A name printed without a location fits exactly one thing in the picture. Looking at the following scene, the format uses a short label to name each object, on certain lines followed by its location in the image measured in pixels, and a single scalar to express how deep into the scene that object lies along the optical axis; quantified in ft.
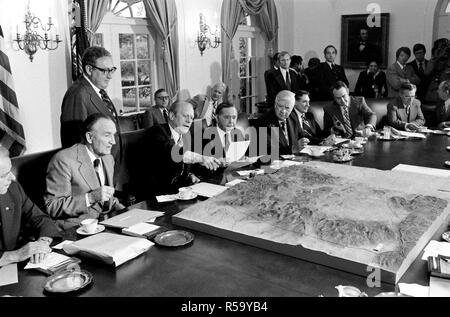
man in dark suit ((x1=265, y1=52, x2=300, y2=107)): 23.62
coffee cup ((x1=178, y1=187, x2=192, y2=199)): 8.30
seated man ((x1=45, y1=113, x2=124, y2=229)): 8.16
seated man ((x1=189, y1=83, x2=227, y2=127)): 20.34
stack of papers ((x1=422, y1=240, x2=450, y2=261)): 5.98
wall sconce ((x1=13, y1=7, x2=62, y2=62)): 14.90
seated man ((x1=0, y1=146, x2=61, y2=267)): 6.88
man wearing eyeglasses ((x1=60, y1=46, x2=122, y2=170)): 10.84
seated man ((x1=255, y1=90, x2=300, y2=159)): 13.37
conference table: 5.16
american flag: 14.21
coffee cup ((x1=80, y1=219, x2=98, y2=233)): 6.80
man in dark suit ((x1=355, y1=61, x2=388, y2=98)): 26.32
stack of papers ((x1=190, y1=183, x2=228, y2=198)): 8.54
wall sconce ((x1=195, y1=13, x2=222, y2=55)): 22.02
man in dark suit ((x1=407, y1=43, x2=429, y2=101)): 24.45
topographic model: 5.86
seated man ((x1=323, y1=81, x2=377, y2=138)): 16.70
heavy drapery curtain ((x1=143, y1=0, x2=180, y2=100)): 19.69
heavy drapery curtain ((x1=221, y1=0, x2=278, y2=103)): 23.59
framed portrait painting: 27.27
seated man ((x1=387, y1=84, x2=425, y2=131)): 17.63
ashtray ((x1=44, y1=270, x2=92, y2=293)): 5.17
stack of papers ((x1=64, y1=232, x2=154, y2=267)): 5.82
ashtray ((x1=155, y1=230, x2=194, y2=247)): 6.43
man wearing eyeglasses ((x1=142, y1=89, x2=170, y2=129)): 17.51
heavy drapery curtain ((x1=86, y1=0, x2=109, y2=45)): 16.60
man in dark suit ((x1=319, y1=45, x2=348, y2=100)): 25.73
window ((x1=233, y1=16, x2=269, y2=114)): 26.40
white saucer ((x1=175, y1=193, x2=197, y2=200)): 8.28
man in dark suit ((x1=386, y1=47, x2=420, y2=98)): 24.77
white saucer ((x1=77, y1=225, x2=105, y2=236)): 6.75
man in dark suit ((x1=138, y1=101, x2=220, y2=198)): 10.65
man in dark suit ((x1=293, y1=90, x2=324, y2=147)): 14.92
